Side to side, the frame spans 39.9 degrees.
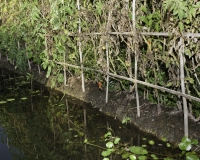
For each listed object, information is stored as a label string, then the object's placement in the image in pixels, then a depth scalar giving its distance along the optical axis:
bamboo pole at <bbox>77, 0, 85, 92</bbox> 4.82
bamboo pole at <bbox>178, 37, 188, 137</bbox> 3.08
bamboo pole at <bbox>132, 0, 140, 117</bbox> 3.58
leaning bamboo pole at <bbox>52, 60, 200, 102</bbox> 3.10
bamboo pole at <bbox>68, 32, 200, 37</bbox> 2.91
